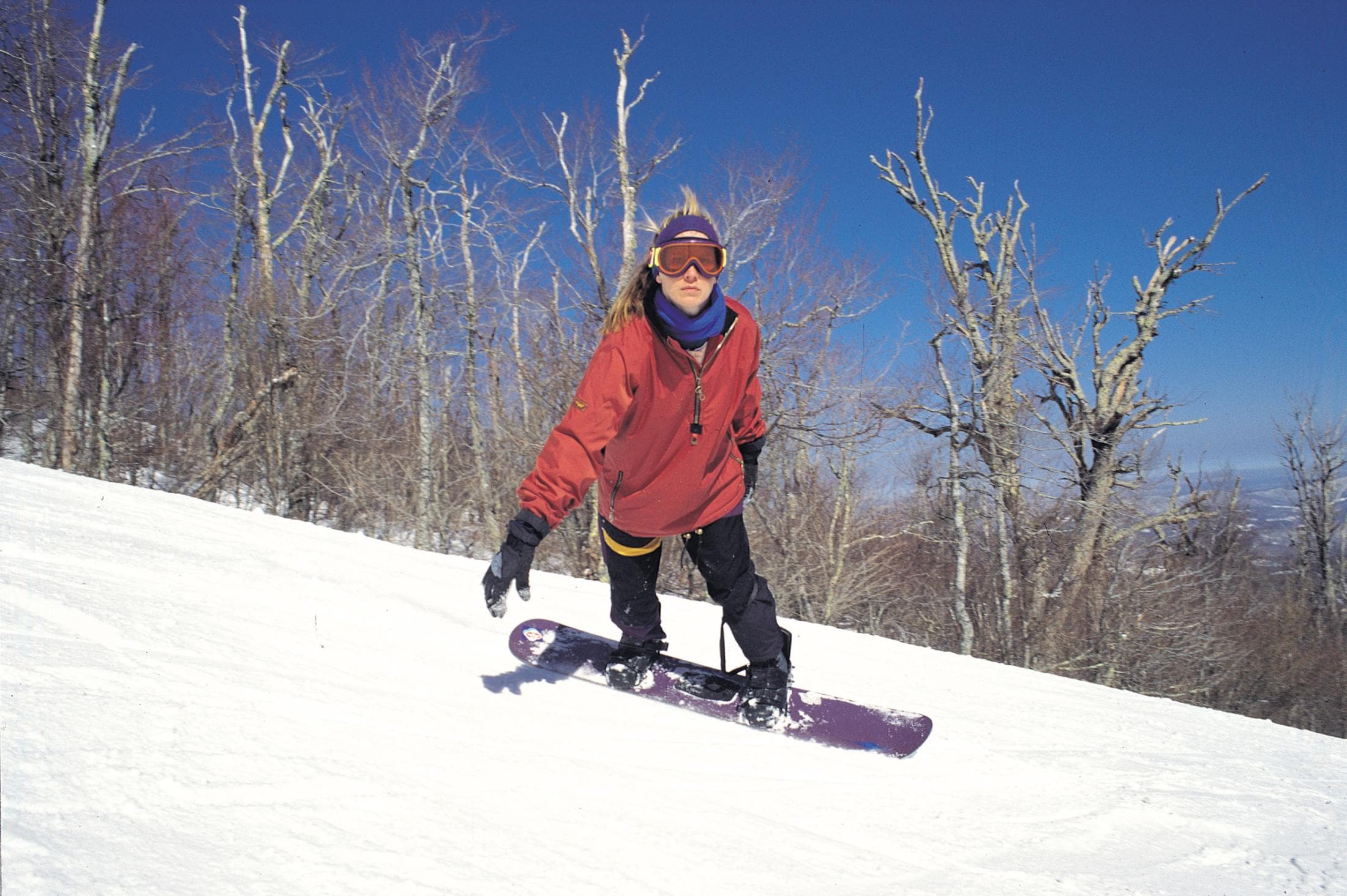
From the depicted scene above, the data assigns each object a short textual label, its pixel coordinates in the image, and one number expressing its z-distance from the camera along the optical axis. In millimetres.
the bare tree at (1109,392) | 14531
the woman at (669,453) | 2080
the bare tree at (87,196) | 8922
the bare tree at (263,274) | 10031
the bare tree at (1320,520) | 27234
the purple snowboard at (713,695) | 2350
